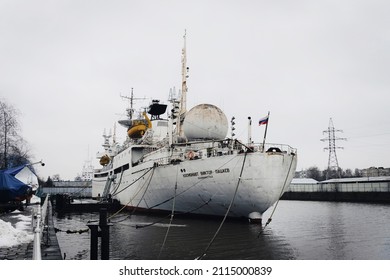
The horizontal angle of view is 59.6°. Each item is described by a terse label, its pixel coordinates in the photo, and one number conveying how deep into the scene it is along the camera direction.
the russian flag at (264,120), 17.67
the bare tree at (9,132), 27.27
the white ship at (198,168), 18.55
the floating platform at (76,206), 30.84
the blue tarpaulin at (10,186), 19.30
